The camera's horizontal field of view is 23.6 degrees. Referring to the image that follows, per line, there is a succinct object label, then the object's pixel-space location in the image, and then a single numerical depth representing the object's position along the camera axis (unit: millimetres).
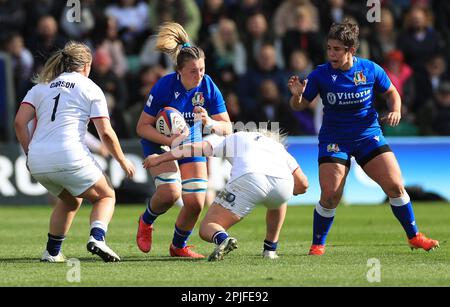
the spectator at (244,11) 19812
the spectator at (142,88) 18672
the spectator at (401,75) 19172
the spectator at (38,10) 19891
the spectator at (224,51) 18891
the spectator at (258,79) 18703
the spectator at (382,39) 19562
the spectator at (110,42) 19188
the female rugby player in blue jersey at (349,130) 9984
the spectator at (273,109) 18484
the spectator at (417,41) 19719
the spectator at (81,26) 19453
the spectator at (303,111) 18747
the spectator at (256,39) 19186
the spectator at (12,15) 20156
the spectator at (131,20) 19969
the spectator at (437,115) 18922
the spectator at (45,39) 18562
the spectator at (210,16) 19703
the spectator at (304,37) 19125
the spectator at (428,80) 19484
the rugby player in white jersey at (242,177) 9008
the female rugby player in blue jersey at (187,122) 9828
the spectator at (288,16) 19594
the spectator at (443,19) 20688
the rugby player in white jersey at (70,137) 8961
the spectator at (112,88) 18688
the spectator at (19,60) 19109
